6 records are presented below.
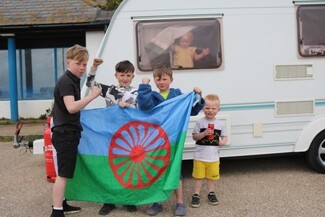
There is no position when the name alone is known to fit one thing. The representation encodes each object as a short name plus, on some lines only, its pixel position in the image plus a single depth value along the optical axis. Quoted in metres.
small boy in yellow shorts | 4.30
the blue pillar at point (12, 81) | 12.18
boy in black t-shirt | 3.76
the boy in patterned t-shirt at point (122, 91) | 4.15
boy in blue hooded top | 3.97
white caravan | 5.09
